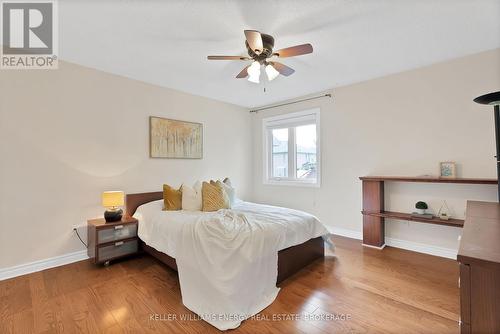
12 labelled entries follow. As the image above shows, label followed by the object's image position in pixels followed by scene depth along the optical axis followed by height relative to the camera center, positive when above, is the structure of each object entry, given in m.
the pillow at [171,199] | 3.15 -0.41
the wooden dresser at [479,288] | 0.71 -0.38
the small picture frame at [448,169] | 2.89 -0.01
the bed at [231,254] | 1.90 -0.82
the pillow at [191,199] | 3.16 -0.41
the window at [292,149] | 4.32 +0.42
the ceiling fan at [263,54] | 2.02 +1.12
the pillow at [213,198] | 3.17 -0.40
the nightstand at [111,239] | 2.74 -0.87
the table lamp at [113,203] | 2.89 -0.42
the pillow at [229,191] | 3.57 -0.34
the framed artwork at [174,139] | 3.68 +0.53
